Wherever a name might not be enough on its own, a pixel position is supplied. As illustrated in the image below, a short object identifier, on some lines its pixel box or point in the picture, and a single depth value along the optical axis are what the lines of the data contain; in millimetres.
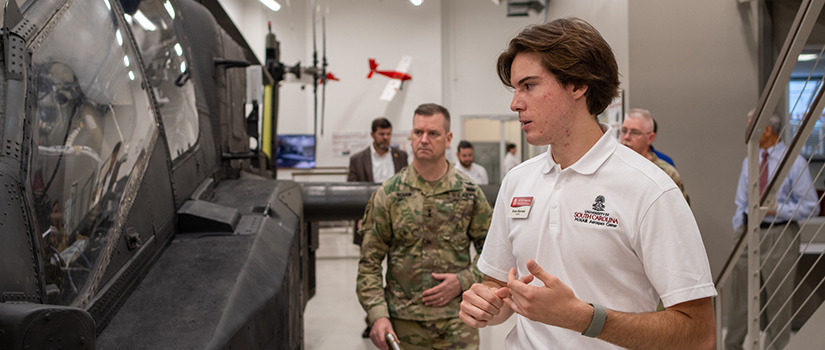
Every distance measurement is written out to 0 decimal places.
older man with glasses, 3973
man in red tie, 4664
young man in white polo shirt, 1363
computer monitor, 13961
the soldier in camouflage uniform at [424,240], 3062
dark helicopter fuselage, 1729
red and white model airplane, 13617
